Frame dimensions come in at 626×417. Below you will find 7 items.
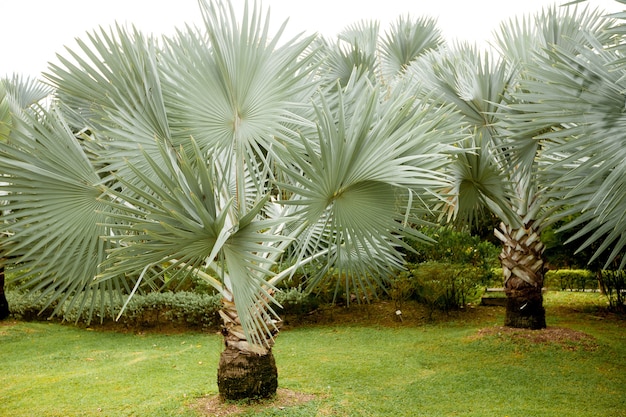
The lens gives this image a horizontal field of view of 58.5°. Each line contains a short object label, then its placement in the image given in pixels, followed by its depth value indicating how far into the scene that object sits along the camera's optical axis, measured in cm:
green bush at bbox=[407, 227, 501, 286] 1002
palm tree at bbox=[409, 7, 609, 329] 612
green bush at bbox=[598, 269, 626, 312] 1059
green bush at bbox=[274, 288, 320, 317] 1022
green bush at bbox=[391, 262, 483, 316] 976
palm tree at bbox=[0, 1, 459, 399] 392
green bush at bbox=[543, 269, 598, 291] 1427
